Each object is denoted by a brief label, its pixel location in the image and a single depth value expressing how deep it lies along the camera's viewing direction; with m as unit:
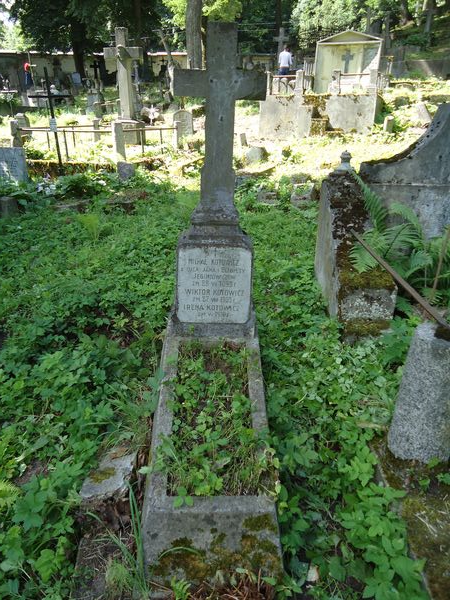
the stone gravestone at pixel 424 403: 2.38
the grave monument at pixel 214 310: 2.41
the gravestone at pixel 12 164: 9.61
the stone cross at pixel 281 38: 24.92
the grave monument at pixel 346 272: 3.95
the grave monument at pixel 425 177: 4.84
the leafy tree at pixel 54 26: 28.23
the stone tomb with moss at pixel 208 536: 2.38
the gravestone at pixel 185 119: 15.66
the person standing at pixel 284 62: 20.55
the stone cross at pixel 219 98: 3.35
